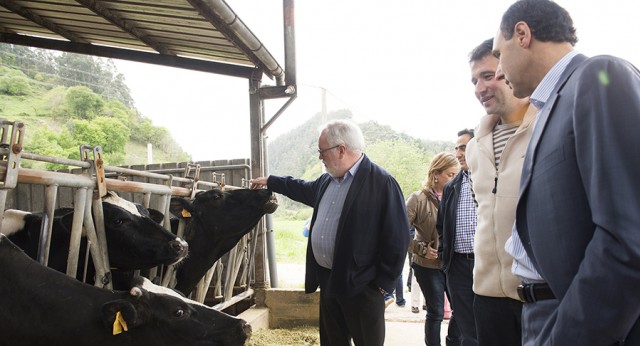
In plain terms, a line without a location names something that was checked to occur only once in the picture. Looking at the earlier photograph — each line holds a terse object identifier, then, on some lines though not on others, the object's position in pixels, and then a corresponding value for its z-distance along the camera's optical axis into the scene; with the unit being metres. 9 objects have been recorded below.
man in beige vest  2.05
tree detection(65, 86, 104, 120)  49.94
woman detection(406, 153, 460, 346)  4.04
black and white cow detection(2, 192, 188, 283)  2.90
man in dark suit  0.98
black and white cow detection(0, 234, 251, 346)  2.09
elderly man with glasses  3.03
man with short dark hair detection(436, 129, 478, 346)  3.12
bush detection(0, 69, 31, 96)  46.53
